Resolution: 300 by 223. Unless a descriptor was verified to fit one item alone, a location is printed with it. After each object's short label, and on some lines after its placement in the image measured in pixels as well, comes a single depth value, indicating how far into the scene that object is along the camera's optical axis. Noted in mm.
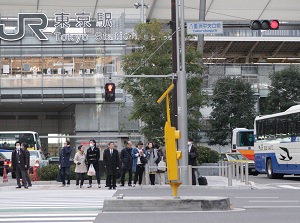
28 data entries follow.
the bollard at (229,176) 27598
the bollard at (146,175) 28034
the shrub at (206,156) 38188
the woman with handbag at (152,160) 28312
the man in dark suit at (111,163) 26688
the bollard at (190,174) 27109
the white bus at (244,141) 49438
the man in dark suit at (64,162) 28484
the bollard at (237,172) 29405
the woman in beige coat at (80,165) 28094
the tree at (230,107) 59281
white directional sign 27375
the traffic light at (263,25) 27938
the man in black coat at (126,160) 28078
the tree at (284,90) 57719
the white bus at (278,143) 33375
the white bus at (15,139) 54000
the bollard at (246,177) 28156
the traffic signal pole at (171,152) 17156
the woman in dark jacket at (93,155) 27766
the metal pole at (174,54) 29328
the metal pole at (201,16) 43719
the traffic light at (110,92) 31688
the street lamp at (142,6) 47991
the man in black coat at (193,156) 28156
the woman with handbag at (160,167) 27734
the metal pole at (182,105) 27547
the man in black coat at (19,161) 27922
